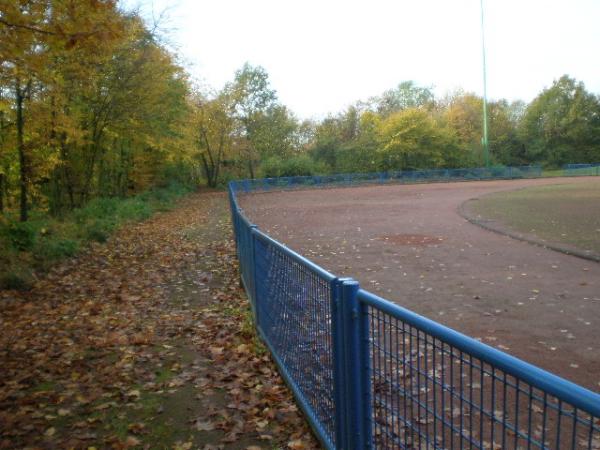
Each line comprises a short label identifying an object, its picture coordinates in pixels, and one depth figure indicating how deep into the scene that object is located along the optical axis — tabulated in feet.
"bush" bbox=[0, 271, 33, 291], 29.84
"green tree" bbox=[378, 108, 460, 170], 181.98
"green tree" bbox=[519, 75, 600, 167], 222.28
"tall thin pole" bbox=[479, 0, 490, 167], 180.81
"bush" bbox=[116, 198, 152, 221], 67.25
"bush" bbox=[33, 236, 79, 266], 37.08
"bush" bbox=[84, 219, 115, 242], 48.12
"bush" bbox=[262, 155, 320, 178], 167.63
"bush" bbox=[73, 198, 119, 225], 59.02
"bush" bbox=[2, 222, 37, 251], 36.11
